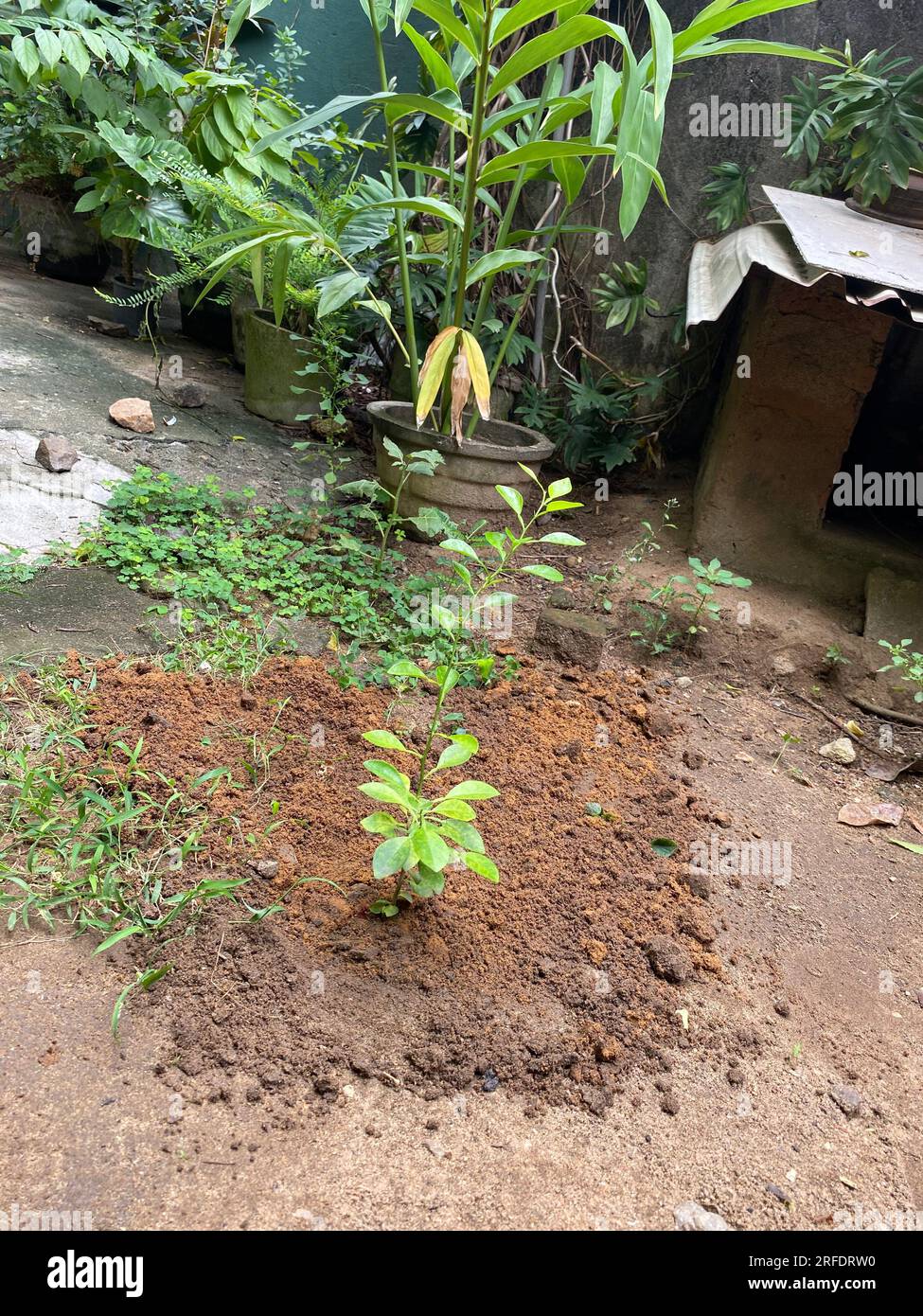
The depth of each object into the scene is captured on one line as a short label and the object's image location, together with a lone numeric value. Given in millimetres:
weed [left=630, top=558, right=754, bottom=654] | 3016
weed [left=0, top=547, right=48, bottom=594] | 2512
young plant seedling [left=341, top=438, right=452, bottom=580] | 2792
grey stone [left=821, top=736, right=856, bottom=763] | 2688
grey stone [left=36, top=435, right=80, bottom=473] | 3096
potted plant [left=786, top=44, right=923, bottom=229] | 3369
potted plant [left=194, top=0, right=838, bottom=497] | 2109
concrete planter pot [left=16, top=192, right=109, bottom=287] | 5496
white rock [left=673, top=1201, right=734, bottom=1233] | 1336
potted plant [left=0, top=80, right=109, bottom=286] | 4957
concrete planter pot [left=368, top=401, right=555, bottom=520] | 3105
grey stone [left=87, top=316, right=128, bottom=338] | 4801
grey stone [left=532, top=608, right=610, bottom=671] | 2764
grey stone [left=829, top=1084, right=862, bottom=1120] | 1583
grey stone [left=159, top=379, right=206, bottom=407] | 4062
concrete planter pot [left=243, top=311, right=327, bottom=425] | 4039
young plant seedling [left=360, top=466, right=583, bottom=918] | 1500
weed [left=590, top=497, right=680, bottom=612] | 3280
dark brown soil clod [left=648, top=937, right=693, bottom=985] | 1754
